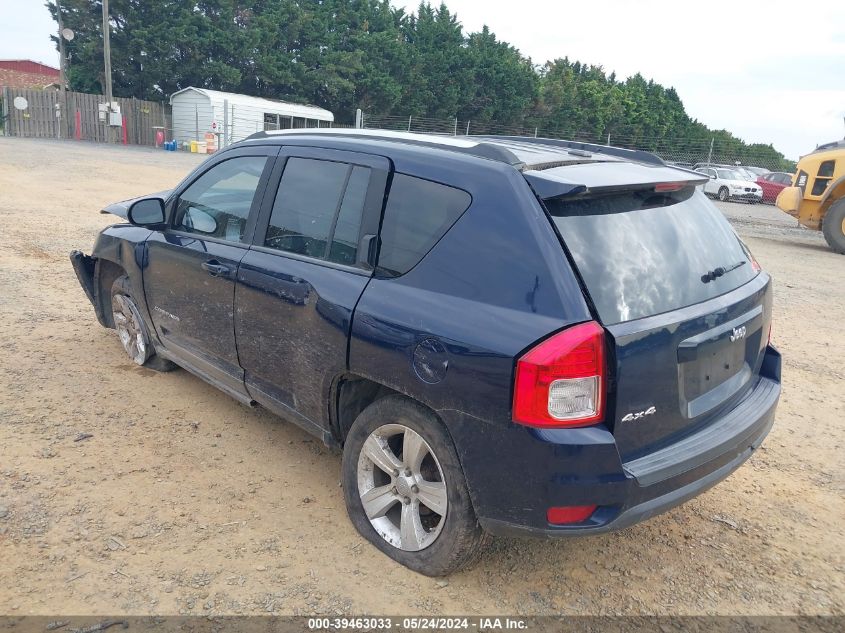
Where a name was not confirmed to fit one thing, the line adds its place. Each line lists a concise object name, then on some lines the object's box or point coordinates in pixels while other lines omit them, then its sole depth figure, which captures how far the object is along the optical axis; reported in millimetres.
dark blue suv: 2367
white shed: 34094
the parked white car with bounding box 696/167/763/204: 24656
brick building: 46125
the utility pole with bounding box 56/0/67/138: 34219
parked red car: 25516
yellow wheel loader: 12730
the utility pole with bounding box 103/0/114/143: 32062
